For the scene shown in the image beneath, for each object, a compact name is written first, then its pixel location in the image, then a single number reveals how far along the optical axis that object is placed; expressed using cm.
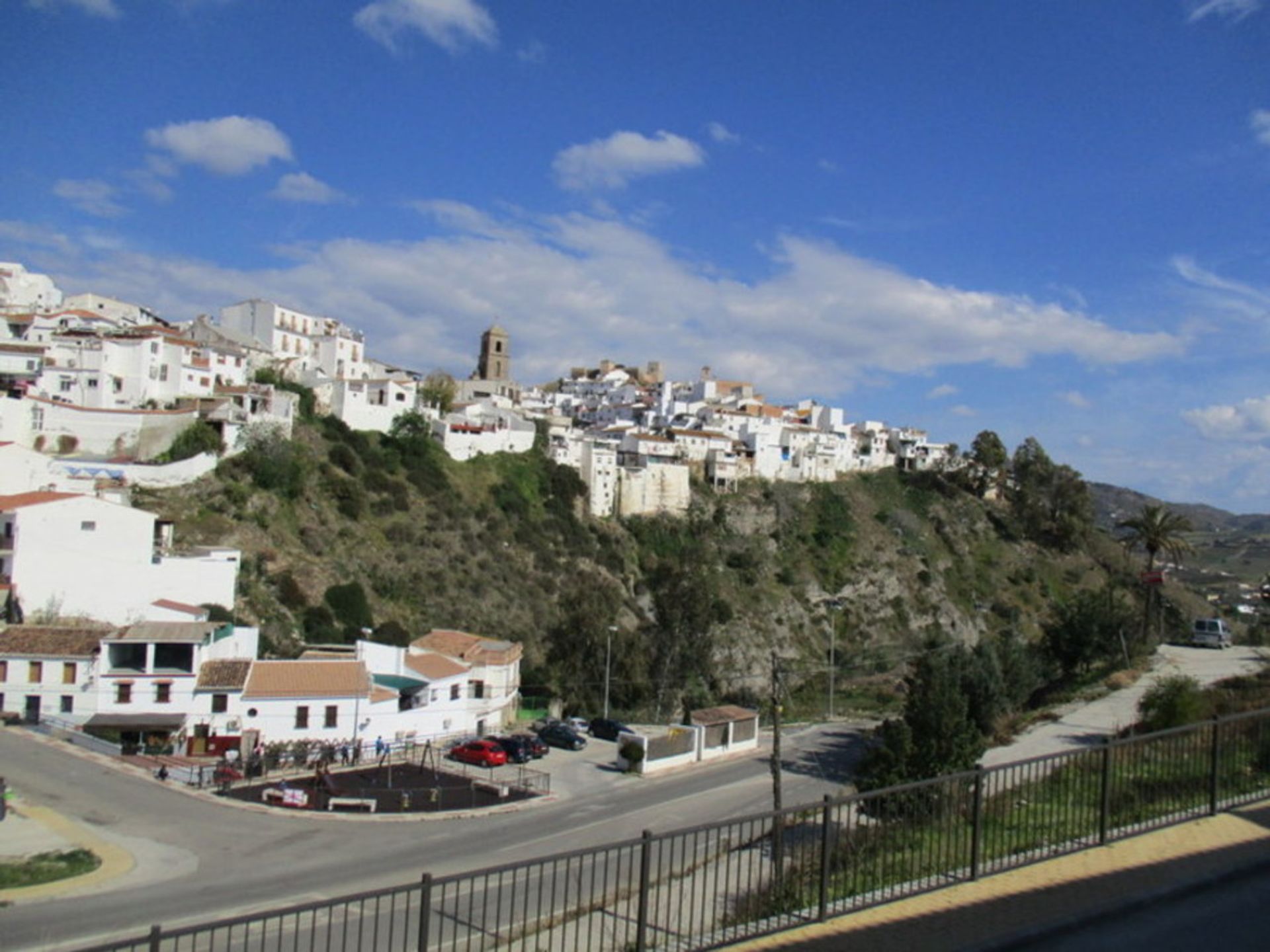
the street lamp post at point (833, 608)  6223
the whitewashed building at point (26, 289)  6875
